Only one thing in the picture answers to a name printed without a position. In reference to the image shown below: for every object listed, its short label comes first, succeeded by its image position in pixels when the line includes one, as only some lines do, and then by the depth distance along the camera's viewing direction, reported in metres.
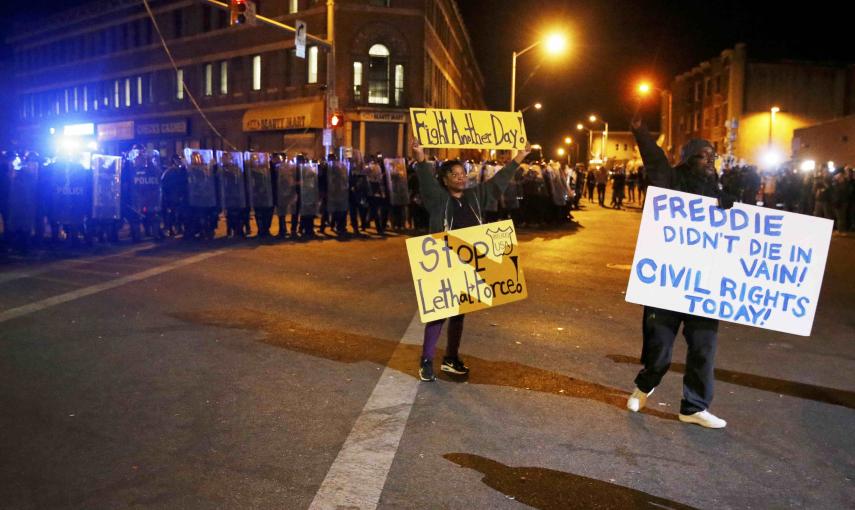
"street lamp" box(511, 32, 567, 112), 31.80
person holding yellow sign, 6.38
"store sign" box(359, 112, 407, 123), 37.53
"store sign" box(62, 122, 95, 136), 53.91
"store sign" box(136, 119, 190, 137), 46.00
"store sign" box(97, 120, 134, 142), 50.53
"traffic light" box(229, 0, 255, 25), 19.17
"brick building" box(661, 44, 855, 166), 54.78
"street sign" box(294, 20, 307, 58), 23.03
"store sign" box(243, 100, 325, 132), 37.97
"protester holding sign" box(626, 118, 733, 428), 5.45
